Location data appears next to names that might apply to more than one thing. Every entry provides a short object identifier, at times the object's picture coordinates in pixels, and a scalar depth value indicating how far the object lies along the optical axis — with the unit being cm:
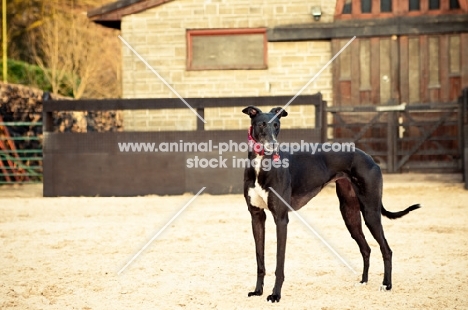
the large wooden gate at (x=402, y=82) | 1662
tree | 2947
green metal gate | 1699
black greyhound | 599
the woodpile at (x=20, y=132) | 1744
